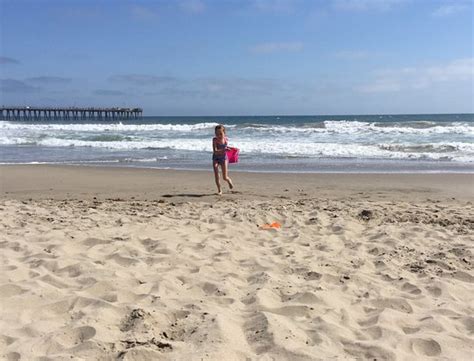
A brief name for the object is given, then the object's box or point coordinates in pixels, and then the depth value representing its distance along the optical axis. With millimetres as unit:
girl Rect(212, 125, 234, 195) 9633
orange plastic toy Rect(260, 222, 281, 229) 6320
